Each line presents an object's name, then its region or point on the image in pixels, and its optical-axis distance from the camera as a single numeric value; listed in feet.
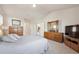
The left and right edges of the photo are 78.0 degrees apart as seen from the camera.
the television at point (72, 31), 5.84
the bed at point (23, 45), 3.19
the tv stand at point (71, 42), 5.45
